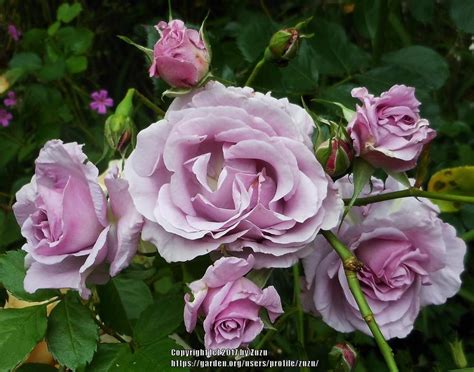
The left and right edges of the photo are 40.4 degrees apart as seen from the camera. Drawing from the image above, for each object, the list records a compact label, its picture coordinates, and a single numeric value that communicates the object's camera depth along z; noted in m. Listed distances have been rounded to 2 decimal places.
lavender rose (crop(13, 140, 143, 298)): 0.47
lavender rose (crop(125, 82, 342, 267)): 0.44
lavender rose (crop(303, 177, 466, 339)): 0.53
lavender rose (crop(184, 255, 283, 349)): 0.43
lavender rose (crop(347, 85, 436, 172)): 0.48
